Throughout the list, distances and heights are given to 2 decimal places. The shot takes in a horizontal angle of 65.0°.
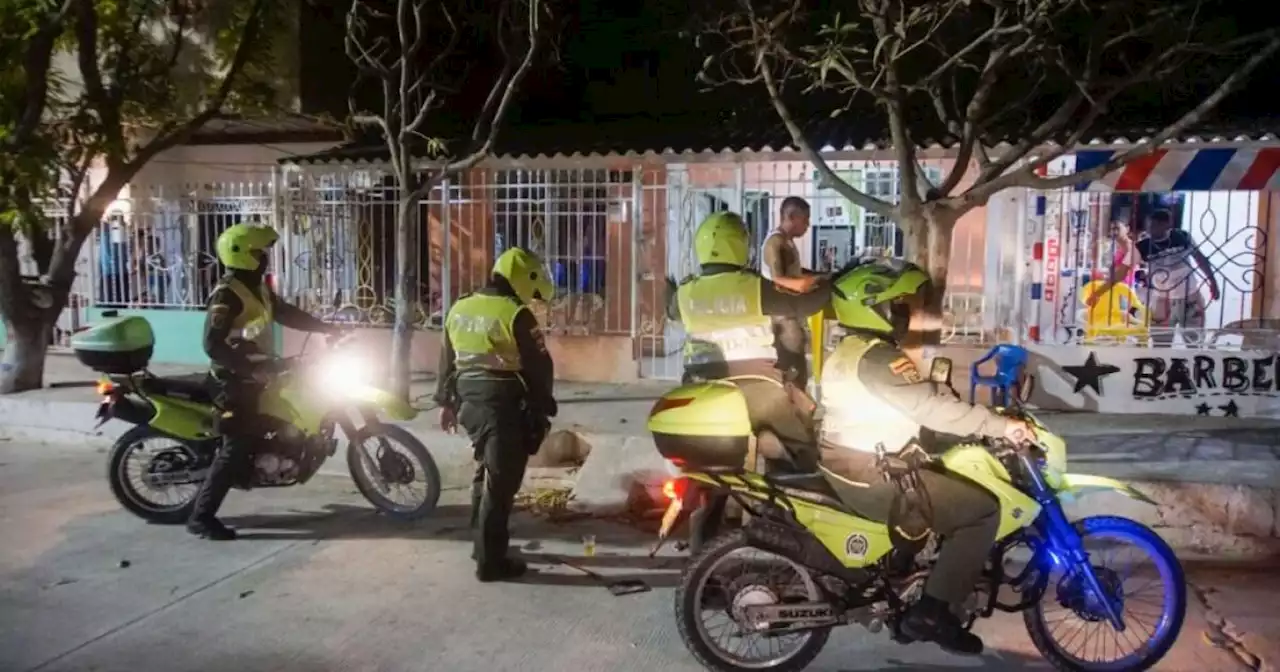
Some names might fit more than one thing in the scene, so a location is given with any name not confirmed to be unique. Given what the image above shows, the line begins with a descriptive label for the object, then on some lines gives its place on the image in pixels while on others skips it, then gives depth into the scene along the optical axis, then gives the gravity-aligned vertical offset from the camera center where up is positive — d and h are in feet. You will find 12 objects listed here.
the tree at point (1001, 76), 21.08 +5.30
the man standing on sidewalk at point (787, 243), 21.61 +0.81
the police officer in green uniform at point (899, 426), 12.48 -1.84
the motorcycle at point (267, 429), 20.17 -3.12
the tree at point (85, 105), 30.12 +5.70
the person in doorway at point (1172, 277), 29.17 +0.20
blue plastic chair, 26.71 -2.35
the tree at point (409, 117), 28.55 +4.66
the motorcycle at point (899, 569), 12.69 -3.73
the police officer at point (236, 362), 19.24 -1.69
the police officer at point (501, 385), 16.99 -1.84
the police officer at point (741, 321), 15.44 -0.64
